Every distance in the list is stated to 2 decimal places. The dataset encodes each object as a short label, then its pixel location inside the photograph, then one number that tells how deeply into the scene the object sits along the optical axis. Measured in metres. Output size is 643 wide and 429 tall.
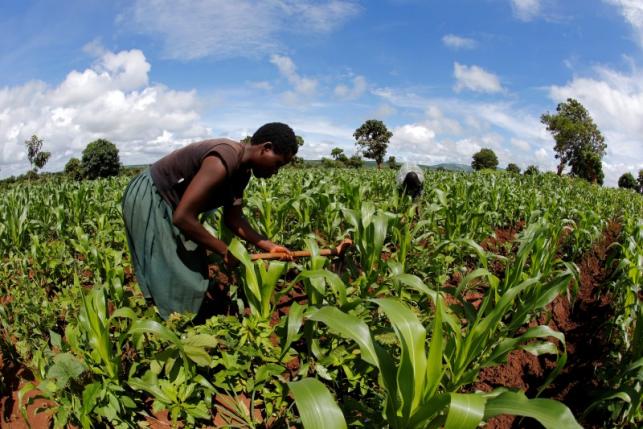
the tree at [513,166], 44.95
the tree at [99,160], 39.72
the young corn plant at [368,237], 2.41
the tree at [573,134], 33.78
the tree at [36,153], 34.53
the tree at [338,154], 45.97
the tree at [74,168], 40.74
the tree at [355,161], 43.84
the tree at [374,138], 41.81
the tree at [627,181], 52.33
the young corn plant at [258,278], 2.02
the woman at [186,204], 1.83
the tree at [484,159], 53.38
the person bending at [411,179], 5.01
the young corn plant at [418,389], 1.06
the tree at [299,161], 35.83
